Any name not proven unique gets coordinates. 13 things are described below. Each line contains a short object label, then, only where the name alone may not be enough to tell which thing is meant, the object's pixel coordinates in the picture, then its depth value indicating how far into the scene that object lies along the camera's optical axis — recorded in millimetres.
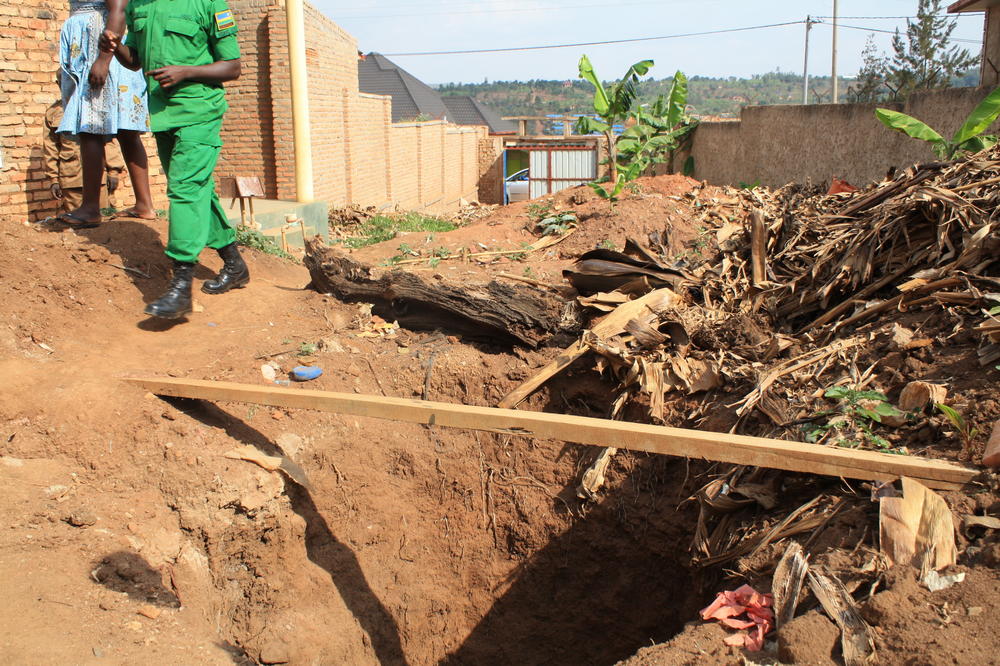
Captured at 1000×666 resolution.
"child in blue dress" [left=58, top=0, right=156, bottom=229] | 4484
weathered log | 4238
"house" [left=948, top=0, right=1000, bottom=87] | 10611
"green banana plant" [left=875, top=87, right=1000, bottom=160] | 4867
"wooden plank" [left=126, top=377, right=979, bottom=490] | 2252
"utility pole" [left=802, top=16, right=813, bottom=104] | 27984
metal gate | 23609
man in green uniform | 3730
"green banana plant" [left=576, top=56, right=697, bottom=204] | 12102
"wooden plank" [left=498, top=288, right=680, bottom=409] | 3947
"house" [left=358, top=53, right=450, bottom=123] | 32375
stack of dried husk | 3191
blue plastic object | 3719
